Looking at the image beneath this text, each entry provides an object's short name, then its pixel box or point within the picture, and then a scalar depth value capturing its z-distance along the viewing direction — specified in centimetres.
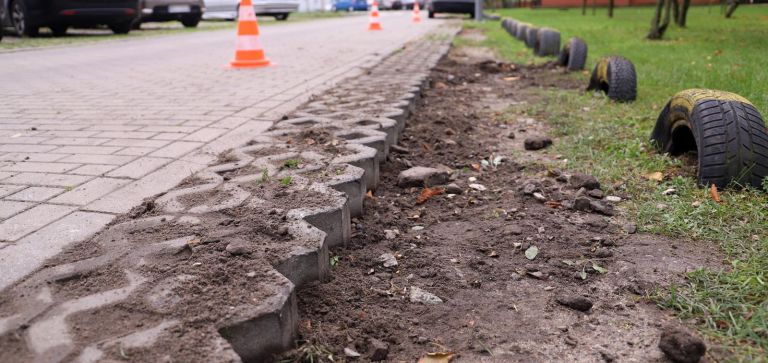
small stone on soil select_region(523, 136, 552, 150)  379
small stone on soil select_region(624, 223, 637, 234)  248
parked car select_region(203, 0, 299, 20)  2117
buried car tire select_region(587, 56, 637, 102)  491
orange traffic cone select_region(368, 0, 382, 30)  1601
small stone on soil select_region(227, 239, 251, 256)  195
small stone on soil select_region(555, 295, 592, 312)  195
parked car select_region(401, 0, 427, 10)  4509
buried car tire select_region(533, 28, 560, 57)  834
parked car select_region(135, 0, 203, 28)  1486
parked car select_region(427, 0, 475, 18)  2275
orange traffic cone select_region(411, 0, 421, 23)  2117
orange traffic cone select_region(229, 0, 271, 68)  754
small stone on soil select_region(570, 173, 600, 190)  299
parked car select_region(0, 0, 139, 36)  1165
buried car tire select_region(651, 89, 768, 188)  271
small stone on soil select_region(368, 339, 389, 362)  174
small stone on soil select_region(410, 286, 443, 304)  204
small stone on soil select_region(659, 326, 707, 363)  161
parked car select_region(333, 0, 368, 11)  4122
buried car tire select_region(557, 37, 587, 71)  689
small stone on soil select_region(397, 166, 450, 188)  318
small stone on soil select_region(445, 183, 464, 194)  310
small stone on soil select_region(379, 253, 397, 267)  231
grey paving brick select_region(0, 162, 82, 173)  302
